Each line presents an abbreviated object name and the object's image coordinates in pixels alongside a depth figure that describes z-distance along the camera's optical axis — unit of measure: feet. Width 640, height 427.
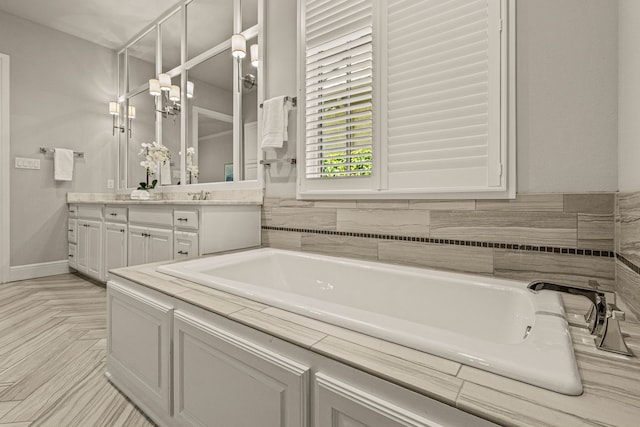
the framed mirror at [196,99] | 8.67
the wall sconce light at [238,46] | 8.22
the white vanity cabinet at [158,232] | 6.79
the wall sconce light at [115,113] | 13.06
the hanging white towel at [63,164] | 11.68
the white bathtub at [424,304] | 2.12
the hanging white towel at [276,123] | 7.36
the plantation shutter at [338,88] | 6.11
